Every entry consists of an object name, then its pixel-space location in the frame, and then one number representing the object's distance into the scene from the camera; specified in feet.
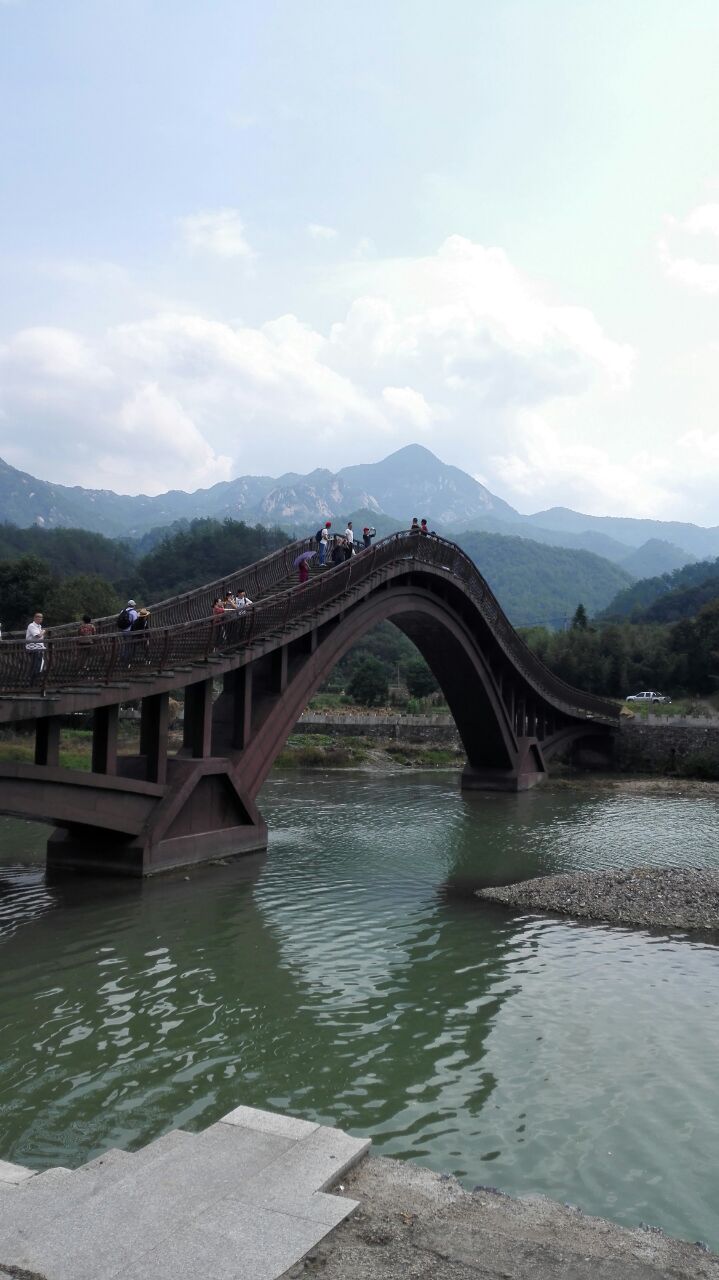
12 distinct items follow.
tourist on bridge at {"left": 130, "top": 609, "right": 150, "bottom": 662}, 62.52
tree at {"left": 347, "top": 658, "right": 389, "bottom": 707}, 262.06
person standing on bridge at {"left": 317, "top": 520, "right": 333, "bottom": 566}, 96.99
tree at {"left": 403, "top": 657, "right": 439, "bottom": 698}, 283.79
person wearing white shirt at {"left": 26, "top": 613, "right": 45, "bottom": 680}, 53.97
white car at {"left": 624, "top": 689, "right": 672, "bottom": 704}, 264.97
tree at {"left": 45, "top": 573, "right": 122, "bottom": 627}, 216.74
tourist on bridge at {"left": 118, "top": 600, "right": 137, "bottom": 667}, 65.82
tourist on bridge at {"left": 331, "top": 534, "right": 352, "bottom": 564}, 99.35
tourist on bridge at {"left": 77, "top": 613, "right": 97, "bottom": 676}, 57.57
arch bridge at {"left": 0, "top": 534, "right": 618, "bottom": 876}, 57.93
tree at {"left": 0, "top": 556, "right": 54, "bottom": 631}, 234.58
